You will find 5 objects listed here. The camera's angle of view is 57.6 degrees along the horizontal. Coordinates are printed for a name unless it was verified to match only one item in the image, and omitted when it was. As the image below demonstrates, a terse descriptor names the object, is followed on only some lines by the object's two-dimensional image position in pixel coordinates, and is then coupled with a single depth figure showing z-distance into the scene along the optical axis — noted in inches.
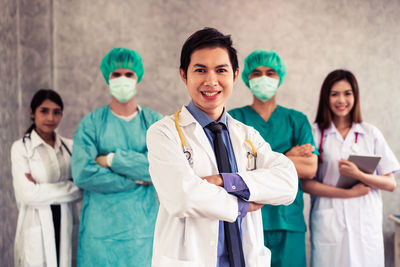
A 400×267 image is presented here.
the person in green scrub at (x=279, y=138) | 94.3
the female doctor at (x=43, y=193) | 102.7
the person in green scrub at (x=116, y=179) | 97.1
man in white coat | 55.2
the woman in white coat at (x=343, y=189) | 101.8
